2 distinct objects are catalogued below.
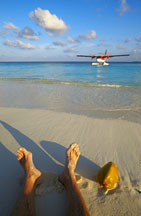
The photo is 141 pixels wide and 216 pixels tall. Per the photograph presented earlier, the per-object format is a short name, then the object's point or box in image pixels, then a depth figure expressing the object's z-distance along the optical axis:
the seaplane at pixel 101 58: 44.09
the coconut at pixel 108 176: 1.56
